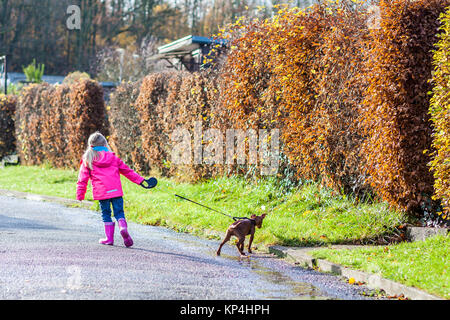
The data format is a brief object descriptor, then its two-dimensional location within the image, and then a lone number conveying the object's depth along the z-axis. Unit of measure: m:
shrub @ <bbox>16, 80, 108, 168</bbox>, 20.14
